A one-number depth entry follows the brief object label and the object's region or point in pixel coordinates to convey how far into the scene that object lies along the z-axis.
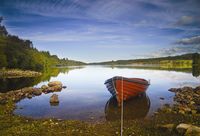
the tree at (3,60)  42.71
